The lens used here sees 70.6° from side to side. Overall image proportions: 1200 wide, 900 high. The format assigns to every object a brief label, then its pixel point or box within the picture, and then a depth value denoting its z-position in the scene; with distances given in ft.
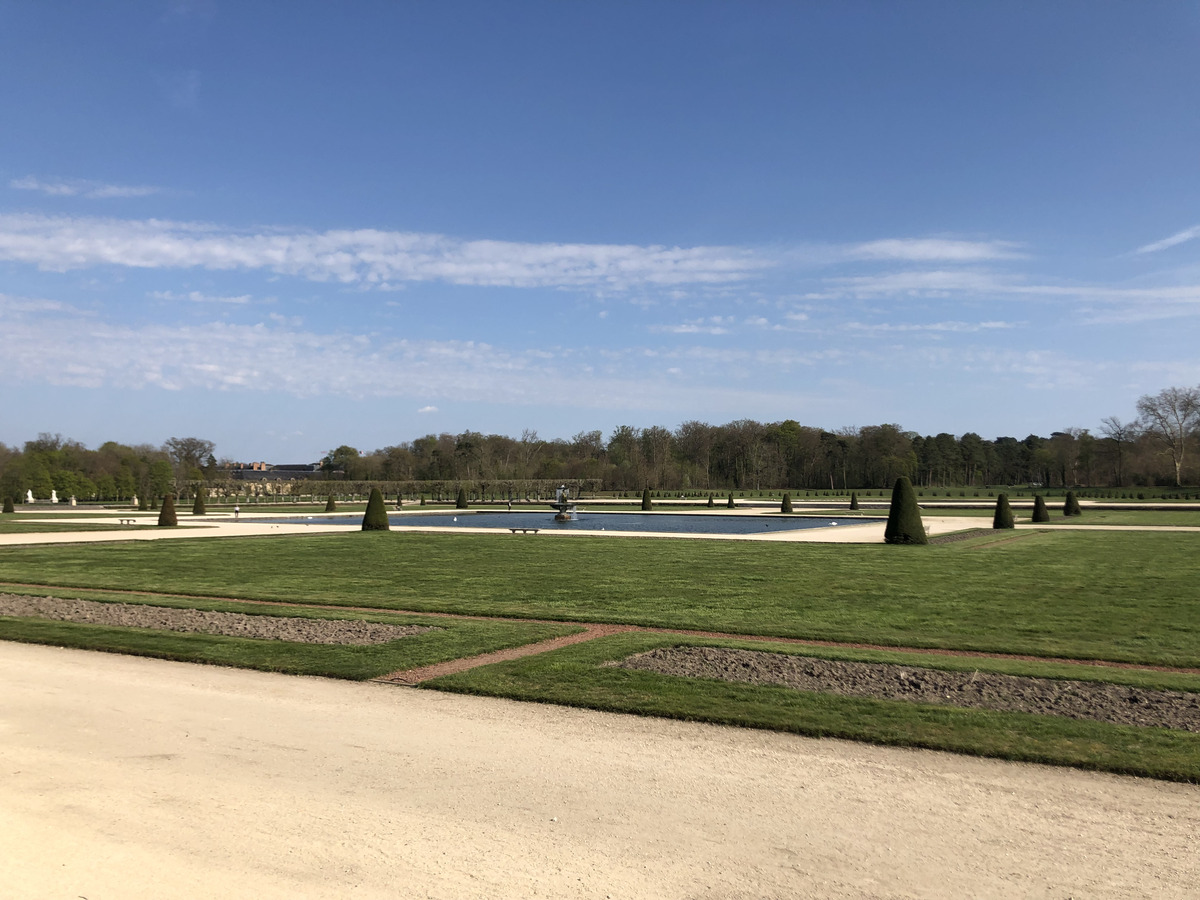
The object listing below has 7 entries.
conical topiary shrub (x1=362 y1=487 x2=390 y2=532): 103.04
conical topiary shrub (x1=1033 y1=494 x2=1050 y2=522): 117.37
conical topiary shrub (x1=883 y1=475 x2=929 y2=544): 79.56
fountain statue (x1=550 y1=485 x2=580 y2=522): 136.46
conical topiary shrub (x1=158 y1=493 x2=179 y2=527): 115.65
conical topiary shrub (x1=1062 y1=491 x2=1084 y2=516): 130.31
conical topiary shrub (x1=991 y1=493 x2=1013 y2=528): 102.85
